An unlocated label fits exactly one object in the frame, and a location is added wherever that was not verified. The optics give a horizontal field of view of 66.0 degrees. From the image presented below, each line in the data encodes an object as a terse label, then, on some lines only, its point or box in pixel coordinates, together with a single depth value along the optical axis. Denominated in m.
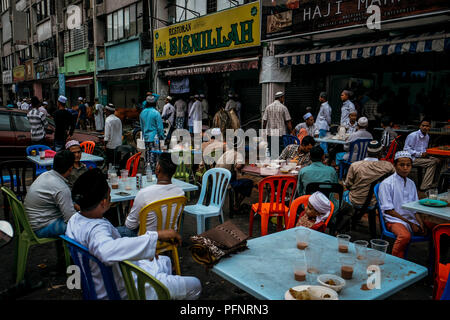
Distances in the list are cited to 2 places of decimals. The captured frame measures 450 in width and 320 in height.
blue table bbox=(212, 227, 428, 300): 2.09
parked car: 9.23
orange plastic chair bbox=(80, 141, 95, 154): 8.43
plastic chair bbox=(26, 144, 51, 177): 7.21
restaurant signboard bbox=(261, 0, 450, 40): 7.96
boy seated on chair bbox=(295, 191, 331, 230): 3.71
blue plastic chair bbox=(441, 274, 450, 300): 2.19
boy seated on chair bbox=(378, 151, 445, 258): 3.89
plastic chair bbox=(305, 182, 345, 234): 4.19
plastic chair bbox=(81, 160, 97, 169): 7.05
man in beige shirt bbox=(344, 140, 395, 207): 4.64
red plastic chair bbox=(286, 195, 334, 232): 3.70
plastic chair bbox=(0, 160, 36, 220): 5.38
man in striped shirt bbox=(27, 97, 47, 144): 8.49
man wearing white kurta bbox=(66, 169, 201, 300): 2.08
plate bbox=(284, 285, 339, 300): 1.97
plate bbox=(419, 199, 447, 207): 3.81
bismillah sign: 11.95
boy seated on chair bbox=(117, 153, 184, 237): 3.50
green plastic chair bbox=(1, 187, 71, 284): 3.50
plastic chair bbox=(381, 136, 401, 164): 7.93
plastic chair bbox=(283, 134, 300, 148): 9.14
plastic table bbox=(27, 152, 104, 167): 6.69
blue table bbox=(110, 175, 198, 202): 4.30
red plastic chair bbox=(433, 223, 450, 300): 2.83
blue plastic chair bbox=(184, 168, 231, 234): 4.79
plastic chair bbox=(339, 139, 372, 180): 7.78
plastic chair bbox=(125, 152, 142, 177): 6.20
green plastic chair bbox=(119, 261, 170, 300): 2.03
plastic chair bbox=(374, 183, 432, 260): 3.81
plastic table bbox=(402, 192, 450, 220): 3.55
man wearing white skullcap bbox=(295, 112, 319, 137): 9.91
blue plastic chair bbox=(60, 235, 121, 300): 2.15
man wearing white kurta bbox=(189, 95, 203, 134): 14.20
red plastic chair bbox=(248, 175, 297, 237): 4.78
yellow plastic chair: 3.40
